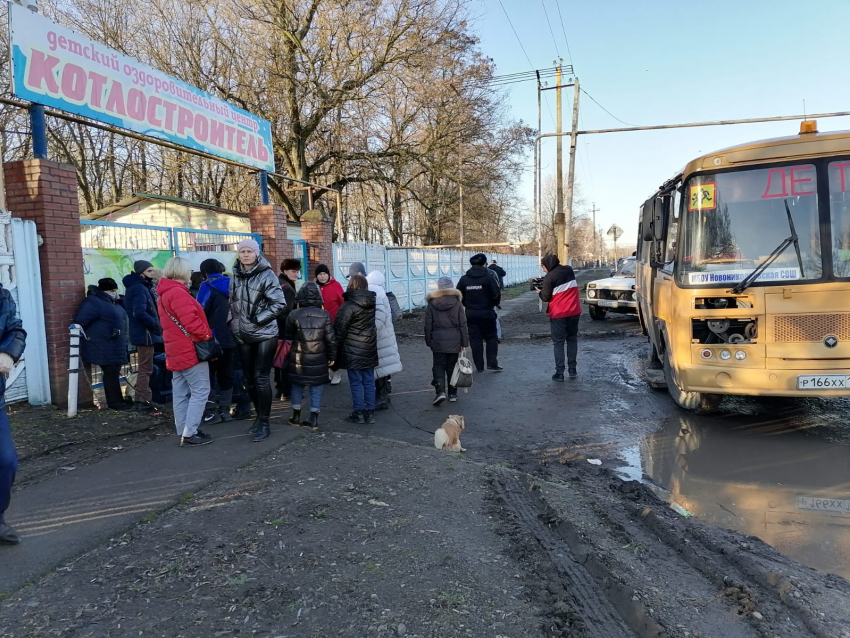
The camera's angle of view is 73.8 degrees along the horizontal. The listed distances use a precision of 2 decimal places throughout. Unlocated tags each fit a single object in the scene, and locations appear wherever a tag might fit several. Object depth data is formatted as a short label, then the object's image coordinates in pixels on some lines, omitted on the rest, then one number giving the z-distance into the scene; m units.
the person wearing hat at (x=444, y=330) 7.27
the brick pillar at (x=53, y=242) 6.17
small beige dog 5.31
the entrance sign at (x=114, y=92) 6.19
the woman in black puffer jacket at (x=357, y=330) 6.05
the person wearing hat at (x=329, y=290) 7.64
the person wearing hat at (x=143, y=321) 6.34
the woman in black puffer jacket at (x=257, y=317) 5.24
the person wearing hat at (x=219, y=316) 6.29
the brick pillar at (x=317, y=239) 13.16
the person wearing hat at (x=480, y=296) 8.72
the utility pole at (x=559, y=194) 22.16
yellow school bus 5.28
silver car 15.91
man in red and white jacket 8.48
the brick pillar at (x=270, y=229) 11.06
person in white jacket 6.44
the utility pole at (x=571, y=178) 22.22
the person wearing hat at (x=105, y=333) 6.10
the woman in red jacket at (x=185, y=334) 5.03
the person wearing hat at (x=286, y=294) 7.18
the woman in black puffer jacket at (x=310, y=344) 5.71
